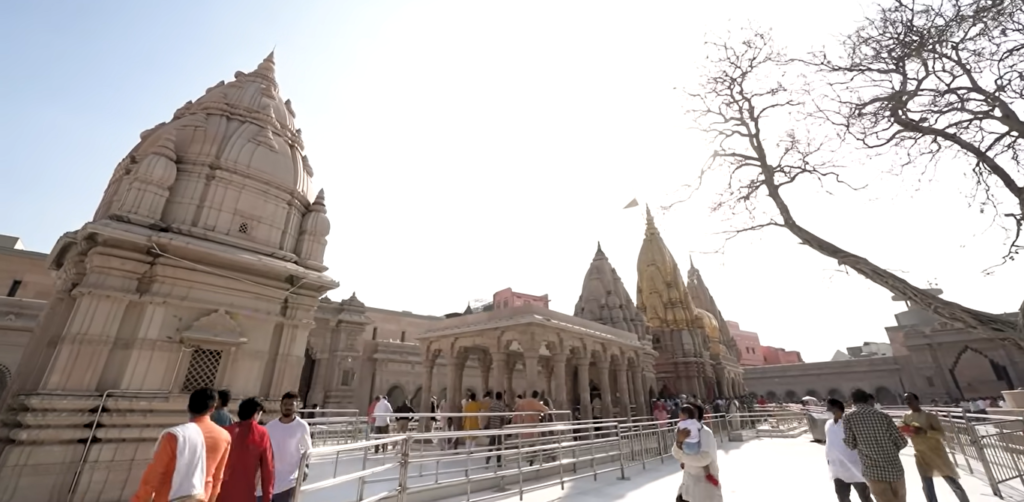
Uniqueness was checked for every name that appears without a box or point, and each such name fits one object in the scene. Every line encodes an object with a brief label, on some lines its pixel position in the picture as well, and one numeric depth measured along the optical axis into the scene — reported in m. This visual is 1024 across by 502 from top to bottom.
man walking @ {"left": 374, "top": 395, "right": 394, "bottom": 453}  10.02
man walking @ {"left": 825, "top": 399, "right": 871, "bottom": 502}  4.54
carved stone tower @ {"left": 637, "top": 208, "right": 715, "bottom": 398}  28.58
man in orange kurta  2.71
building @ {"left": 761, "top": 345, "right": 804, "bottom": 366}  57.66
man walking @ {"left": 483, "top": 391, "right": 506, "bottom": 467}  9.25
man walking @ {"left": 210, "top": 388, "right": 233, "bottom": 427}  5.53
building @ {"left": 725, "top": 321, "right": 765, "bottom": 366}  54.28
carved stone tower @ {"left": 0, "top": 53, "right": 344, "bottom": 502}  6.69
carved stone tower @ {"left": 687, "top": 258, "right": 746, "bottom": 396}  32.75
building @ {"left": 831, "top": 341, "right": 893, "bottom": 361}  51.09
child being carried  4.20
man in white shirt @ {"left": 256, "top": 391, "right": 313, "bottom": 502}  3.90
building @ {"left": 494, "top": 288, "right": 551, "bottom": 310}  48.47
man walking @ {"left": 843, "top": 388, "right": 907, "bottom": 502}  4.10
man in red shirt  3.34
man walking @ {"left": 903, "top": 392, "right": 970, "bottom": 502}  5.16
